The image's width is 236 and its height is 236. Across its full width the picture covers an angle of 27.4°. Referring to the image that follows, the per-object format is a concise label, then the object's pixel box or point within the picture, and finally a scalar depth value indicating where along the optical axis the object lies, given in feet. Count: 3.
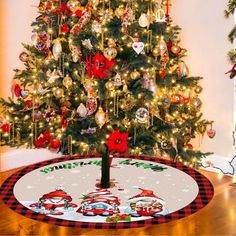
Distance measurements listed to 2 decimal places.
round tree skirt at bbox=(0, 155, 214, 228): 10.27
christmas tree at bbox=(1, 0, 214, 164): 10.96
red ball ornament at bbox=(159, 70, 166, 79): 11.89
